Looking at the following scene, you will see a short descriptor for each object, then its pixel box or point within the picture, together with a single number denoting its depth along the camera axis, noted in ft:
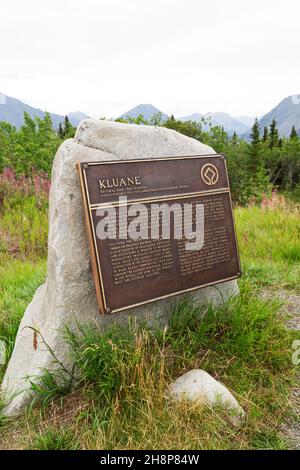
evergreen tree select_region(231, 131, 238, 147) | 143.38
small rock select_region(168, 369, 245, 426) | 8.50
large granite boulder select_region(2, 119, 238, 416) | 9.36
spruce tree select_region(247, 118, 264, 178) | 127.03
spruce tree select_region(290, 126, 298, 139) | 160.64
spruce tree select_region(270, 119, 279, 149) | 179.73
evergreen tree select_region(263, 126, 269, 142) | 196.89
